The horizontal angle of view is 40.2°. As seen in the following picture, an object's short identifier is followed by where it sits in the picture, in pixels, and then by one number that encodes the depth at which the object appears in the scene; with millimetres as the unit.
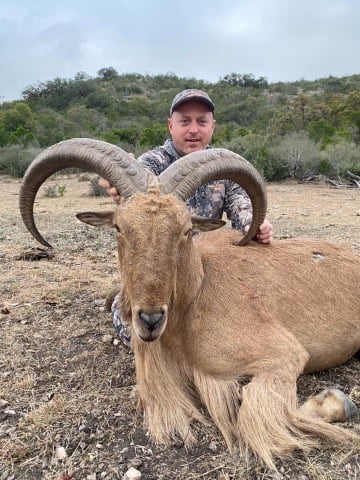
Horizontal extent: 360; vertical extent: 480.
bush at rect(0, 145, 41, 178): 25575
